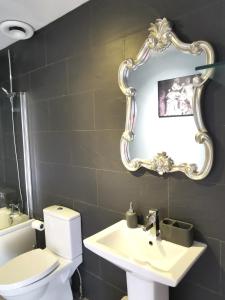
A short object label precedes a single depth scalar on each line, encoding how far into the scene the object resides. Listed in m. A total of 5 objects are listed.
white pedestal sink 1.11
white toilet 1.69
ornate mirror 1.29
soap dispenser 1.58
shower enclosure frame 2.46
